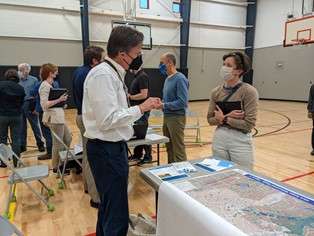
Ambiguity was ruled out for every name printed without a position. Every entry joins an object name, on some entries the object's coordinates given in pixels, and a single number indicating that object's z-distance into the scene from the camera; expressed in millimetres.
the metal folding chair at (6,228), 1397
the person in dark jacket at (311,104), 4391
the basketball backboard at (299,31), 9815
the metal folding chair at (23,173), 2574
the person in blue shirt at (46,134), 4457
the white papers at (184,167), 1612
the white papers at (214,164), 1640
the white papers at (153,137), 3159
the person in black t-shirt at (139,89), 3604
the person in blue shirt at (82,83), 2660
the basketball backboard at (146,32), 10008
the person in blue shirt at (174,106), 3121
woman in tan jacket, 2037
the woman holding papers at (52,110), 3621
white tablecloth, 1029
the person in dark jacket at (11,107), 3807
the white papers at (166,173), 1509
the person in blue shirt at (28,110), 4773
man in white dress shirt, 1480
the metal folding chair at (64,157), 3336
